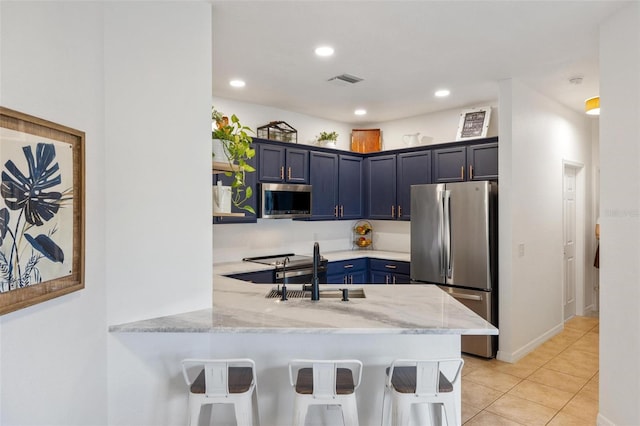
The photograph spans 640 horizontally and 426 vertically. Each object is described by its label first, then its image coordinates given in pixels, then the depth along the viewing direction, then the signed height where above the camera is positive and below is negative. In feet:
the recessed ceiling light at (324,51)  9.99 +4.16
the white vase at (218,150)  7.93 +1.29
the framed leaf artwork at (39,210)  4.29 +0.07
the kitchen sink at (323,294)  8.50 -1.75
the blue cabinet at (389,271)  15.46 -2.28
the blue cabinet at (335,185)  16.07 +1.23
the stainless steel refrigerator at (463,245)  12.72 -1.05
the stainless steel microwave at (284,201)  14.06 +0.52
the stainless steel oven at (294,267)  13.64 -1.86
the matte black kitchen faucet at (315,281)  8.00 -1.34
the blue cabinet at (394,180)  15.89 +1.42
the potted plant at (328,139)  16.75 +3.18
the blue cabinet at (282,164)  14.21 +1.88
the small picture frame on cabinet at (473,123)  14.46 +3.34
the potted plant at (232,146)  8.03 +1.40
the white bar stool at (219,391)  6.01 -2.68
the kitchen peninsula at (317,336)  6.49 -2.21
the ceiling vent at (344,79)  12.10 +4.18
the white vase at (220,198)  7.97 +0.34
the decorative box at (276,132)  15.06 +3.16
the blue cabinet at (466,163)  13.63 +1.83
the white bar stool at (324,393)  5.98 -2.71
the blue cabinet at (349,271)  15.37 -2.28
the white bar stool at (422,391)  6.07 -2.73
